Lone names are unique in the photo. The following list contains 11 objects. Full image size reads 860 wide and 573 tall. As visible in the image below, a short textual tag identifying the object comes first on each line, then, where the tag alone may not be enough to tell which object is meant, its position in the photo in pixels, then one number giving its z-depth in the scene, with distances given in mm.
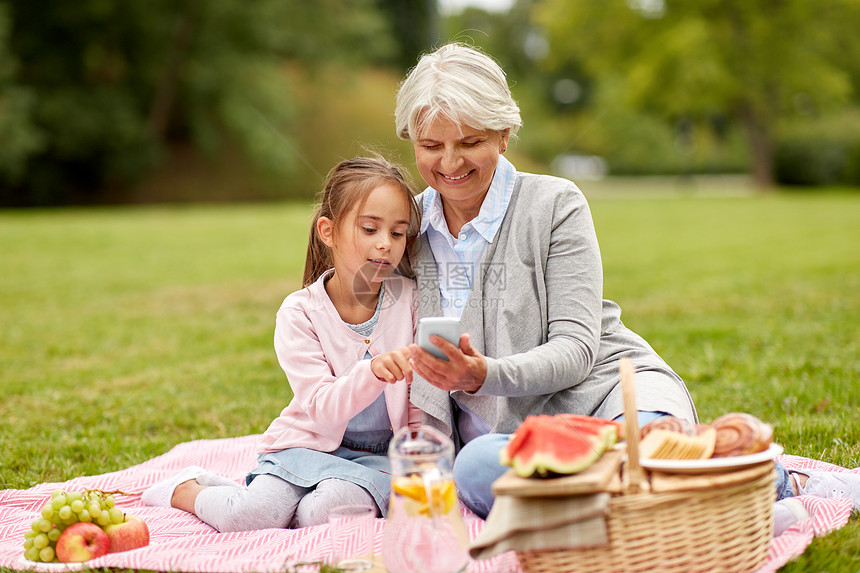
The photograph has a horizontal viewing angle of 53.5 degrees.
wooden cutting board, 2215
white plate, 2262
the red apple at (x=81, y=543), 2750
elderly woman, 2834
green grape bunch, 2773
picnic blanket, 2664
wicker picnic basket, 2258
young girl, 3080
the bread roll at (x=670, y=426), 2494
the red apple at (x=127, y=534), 2854
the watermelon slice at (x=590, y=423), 2418
